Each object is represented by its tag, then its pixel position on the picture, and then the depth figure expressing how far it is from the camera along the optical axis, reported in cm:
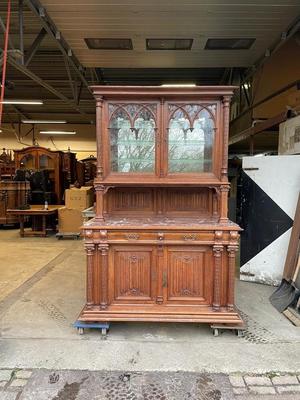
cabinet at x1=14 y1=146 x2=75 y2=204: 908
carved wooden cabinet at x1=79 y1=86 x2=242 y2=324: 264
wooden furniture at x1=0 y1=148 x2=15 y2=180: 871
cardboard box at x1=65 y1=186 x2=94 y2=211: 682
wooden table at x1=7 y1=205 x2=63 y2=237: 663
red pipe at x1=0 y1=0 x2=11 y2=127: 236
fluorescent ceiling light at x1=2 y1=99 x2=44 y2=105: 773
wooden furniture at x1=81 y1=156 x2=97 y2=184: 1229
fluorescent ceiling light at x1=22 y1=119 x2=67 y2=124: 1151
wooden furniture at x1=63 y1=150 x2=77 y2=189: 965
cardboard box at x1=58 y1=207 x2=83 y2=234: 671
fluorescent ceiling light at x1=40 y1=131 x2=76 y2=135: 1313
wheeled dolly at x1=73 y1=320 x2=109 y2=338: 265
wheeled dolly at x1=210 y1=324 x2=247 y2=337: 264
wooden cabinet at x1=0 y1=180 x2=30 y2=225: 762
